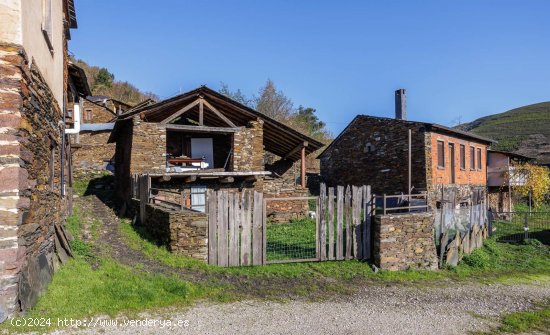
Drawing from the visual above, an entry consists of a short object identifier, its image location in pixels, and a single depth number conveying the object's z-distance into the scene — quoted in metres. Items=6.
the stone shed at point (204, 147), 15.02
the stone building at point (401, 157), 20.00
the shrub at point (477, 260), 11.64
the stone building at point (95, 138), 24.03
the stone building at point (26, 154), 5.06
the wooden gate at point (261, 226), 9.13
